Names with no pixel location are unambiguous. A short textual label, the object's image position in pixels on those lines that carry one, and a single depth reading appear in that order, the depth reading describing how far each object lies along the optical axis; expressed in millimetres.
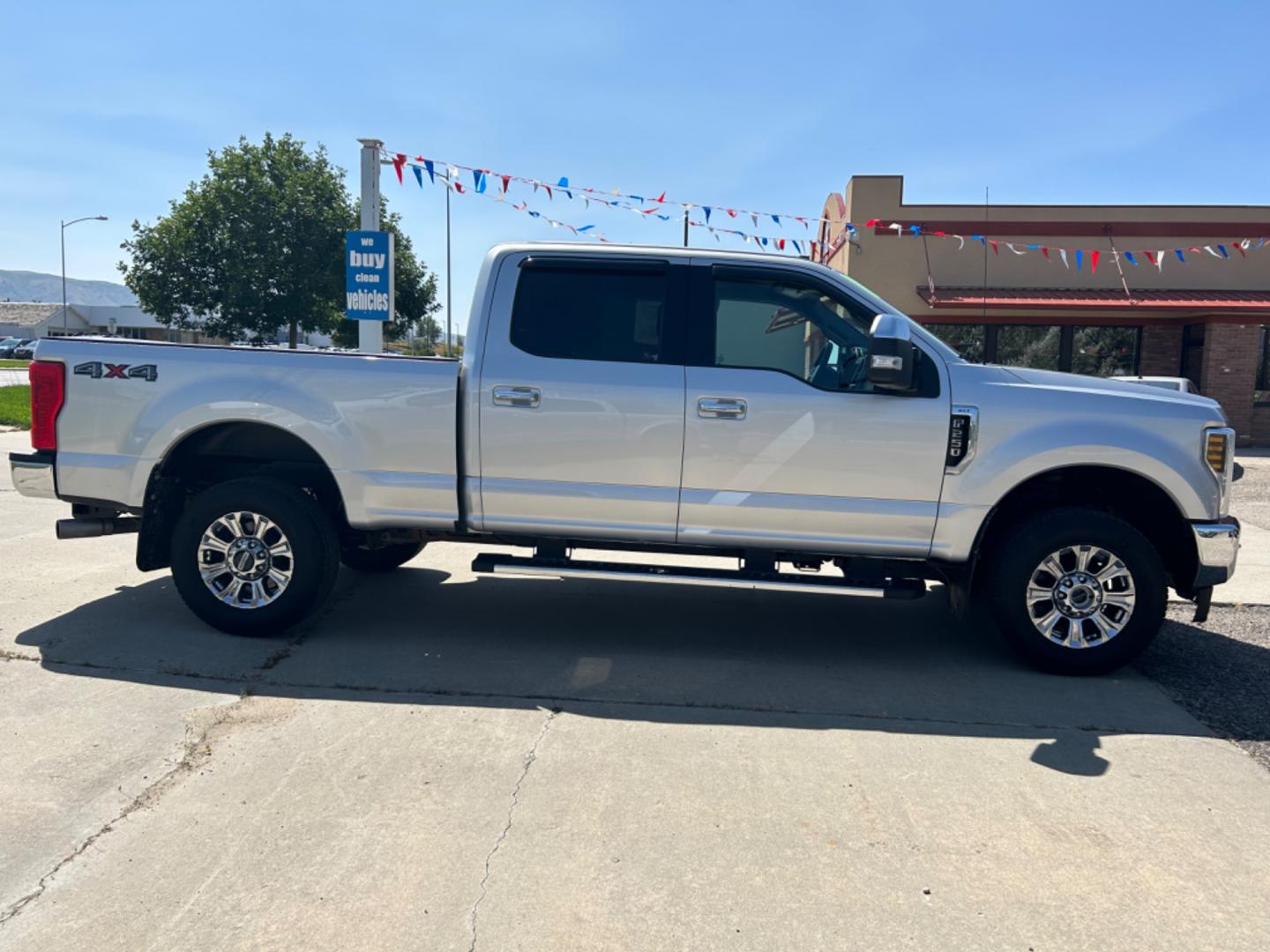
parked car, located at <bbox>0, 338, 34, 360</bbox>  66188
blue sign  11484
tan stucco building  18812
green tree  30047
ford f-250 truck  4871
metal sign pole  11367
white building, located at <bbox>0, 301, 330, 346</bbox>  64225
